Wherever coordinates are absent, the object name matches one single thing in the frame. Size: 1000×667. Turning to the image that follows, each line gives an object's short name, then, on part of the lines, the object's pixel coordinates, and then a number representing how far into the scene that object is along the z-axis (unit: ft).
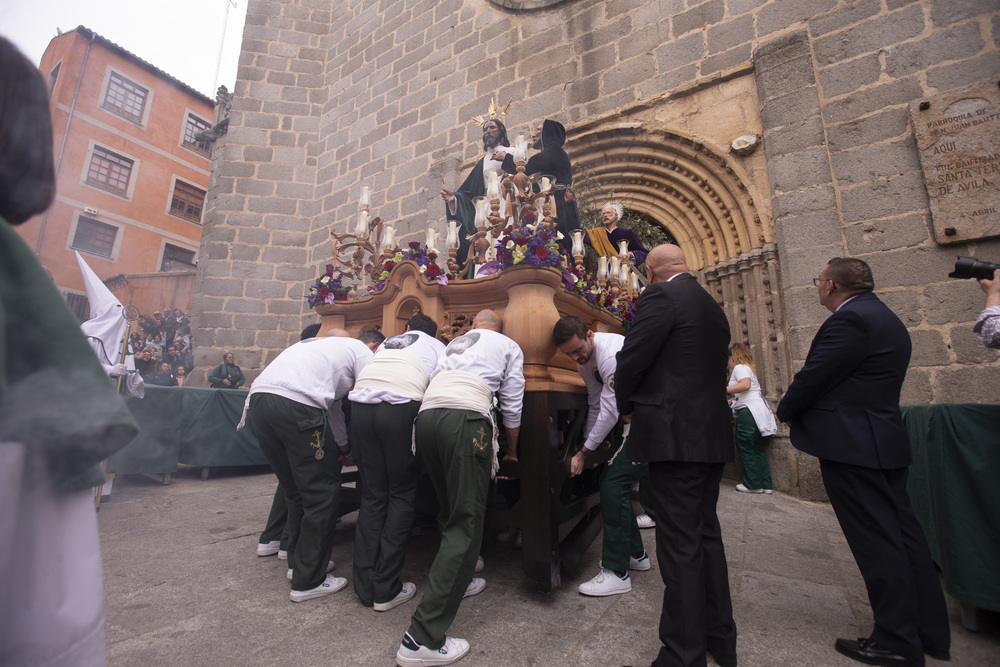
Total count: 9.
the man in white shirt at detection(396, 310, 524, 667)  6.47
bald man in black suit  6.05
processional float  8.52
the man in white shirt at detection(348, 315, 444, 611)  8.23
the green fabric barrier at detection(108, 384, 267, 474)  16.76
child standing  15.83
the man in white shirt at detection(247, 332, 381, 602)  8.50
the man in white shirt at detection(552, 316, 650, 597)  8.57
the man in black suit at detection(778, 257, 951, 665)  6.35
